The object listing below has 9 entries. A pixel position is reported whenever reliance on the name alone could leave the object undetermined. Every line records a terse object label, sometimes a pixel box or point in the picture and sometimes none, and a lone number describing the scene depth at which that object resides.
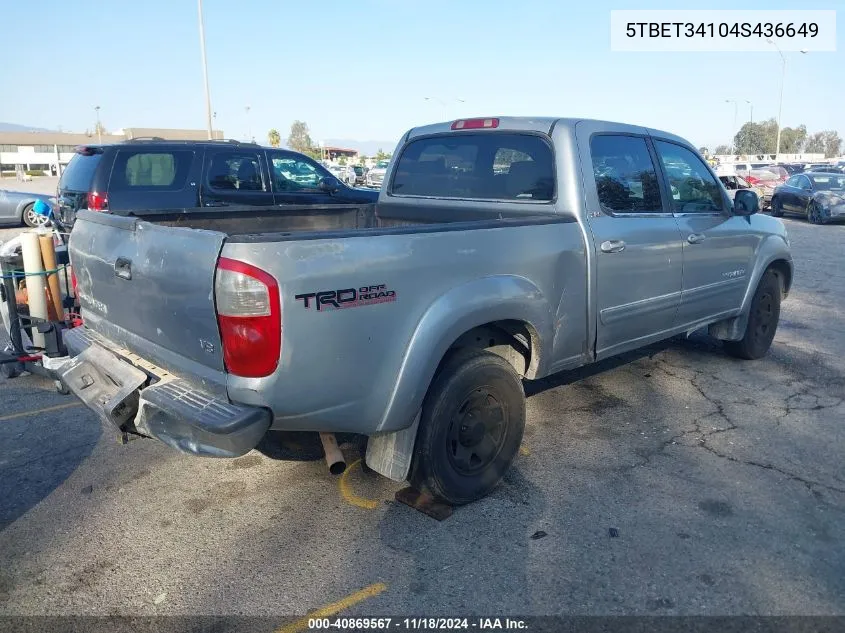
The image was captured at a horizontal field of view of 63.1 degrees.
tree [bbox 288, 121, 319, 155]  111.44
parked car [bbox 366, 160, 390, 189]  29.33
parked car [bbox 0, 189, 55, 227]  16.28
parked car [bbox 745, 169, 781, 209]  24.39
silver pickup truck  2.70
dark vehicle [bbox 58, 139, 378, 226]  8.43
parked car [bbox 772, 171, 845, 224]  18.14
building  65.64
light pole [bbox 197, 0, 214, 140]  27.81
